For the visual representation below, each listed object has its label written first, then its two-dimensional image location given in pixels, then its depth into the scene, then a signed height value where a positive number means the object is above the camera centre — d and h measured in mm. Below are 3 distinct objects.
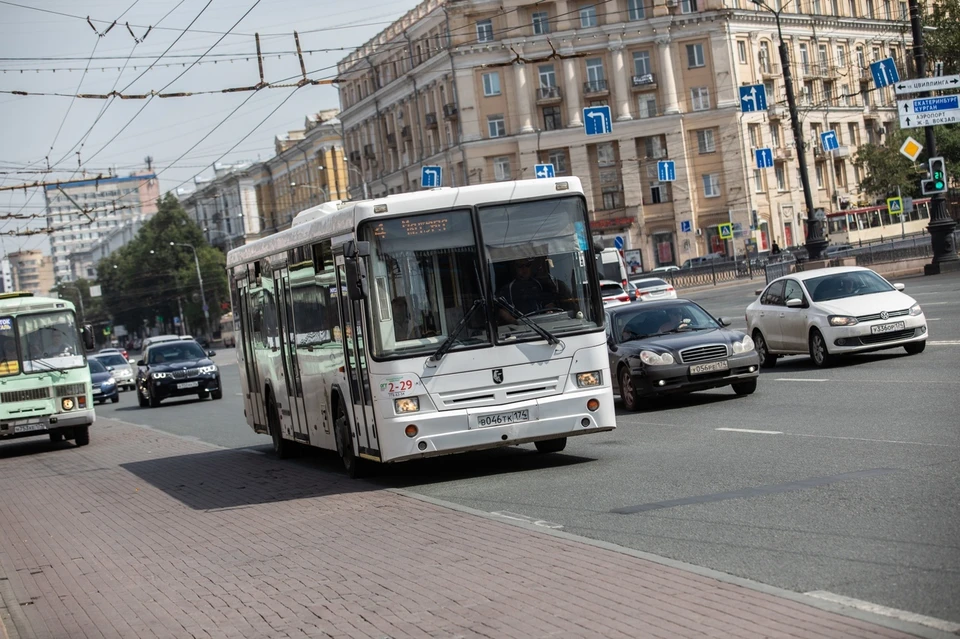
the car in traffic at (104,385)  44594 -1206
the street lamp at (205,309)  121219 +2099
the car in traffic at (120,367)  53625 -866
